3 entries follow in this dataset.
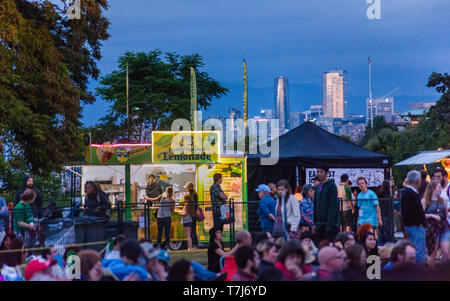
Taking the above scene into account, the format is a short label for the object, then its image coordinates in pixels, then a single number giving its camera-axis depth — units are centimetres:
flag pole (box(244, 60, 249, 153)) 3260
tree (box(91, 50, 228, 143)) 6181
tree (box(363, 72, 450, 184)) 4906
